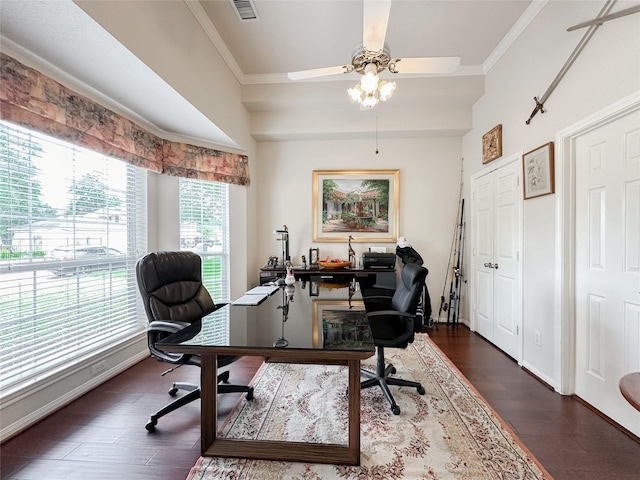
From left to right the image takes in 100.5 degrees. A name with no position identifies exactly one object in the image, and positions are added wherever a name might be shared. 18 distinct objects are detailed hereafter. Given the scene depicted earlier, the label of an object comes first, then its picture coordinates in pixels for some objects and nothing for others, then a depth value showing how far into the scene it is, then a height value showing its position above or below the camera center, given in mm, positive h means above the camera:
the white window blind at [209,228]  3129 +123
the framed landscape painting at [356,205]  3797 +465
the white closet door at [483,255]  3023 -211
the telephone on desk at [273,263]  3644 -356
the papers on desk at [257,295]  1998 -477
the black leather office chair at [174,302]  1644 -460
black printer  3523 -303
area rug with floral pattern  1347 -1174
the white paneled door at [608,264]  1589 -176
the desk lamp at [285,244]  3680 -92
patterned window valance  1521 +851
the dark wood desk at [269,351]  1246 -530
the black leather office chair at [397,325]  1777 -667
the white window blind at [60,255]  1640 -125
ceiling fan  1683 +1261
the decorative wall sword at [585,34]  1527 +1283
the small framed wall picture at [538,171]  2090 +548
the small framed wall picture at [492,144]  2781 +1011
